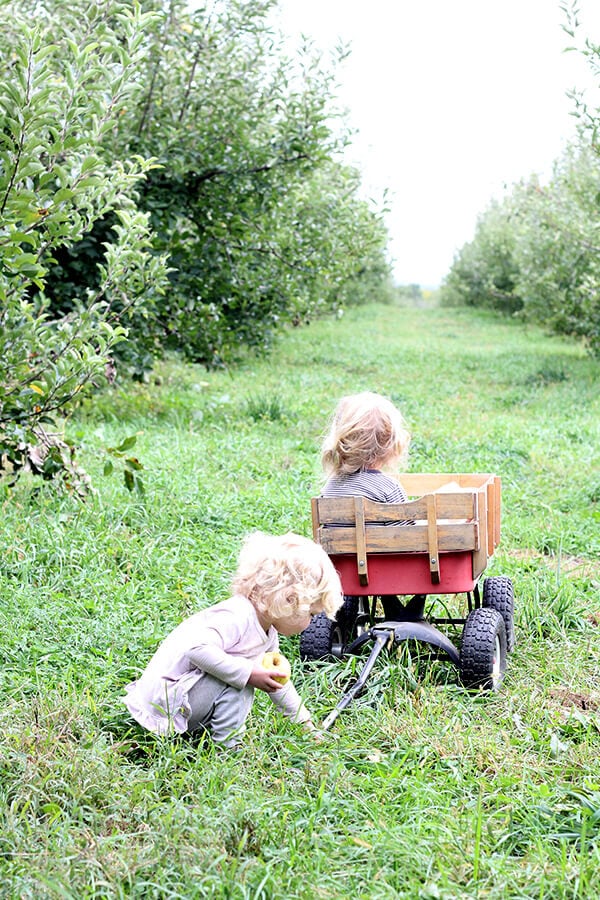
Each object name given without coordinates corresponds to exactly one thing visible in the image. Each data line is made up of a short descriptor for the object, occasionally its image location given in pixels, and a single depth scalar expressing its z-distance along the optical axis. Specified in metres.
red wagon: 4.04
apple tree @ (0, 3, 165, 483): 3.91
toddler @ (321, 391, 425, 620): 4.35
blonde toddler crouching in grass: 3.34
